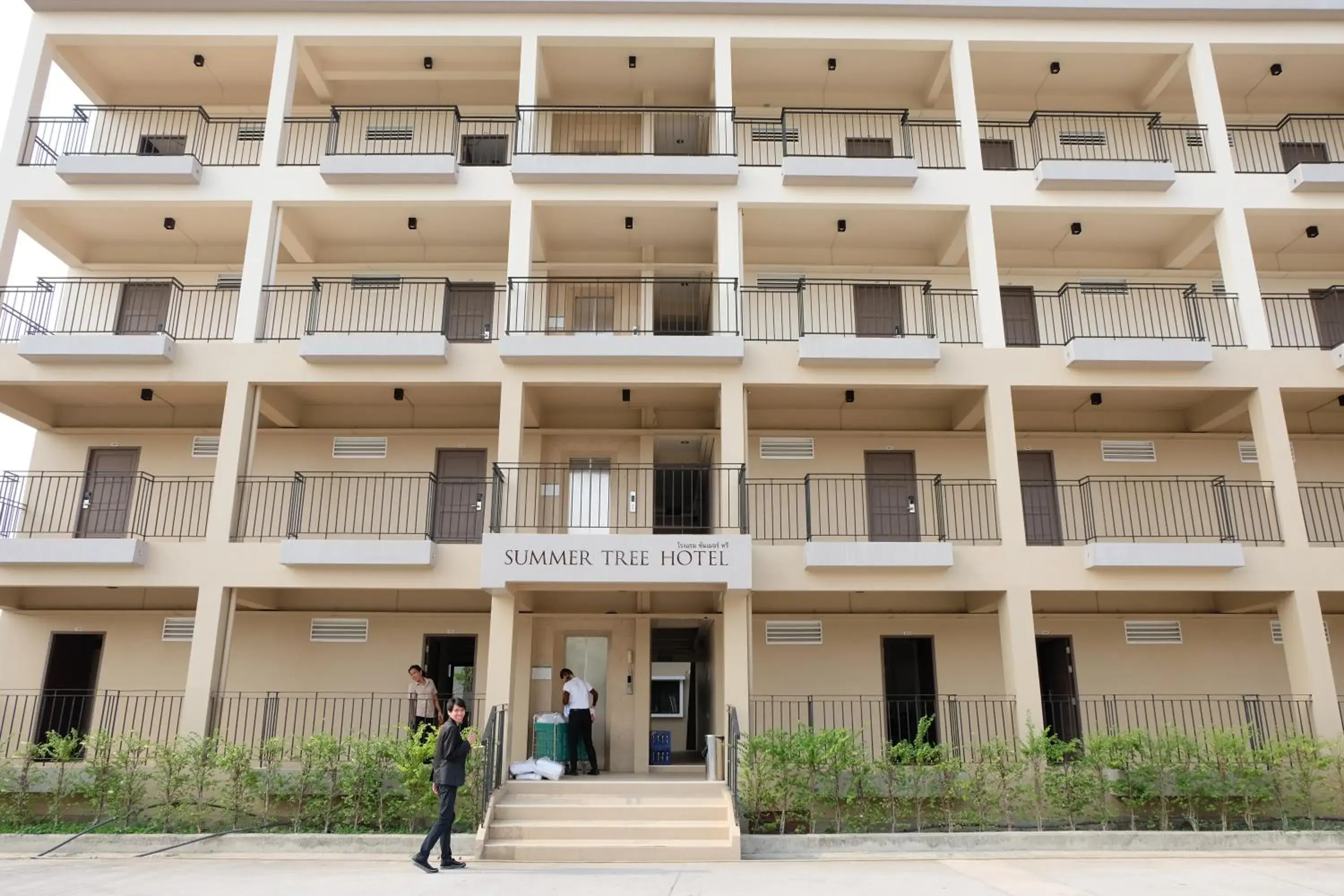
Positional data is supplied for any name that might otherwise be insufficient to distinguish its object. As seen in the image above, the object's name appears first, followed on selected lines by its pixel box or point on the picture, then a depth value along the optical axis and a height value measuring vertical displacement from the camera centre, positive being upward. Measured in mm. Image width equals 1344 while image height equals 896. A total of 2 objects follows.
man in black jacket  10039 -762
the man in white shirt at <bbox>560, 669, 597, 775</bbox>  14555 -124
